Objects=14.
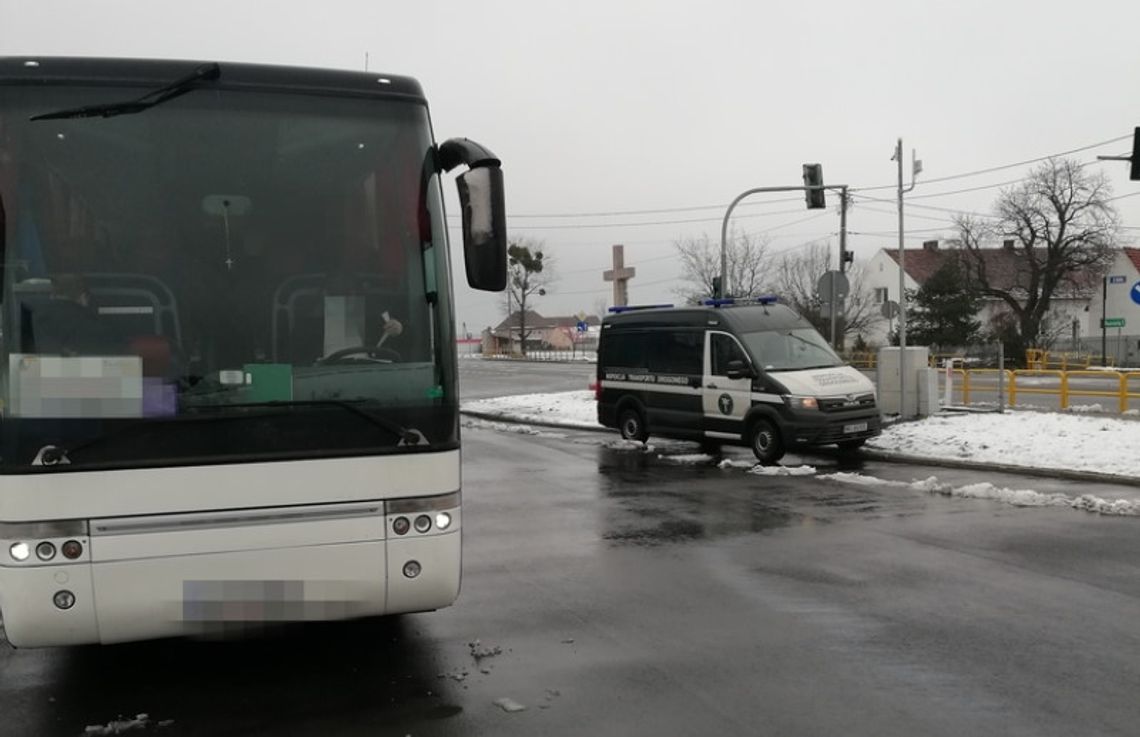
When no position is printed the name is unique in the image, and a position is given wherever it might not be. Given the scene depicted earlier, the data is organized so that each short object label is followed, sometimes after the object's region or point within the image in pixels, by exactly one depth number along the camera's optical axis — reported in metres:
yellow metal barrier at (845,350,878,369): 42.03
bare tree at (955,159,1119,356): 54.00
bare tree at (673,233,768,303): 57.22
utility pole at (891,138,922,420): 15.88
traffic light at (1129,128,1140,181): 16.11
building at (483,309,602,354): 80.06
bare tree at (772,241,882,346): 56.94
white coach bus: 3.79
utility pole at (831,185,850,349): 33.67
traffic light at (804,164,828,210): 23.14
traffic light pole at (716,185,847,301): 21.00
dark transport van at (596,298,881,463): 12.34
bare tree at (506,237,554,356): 72.56
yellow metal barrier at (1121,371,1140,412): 16.61
